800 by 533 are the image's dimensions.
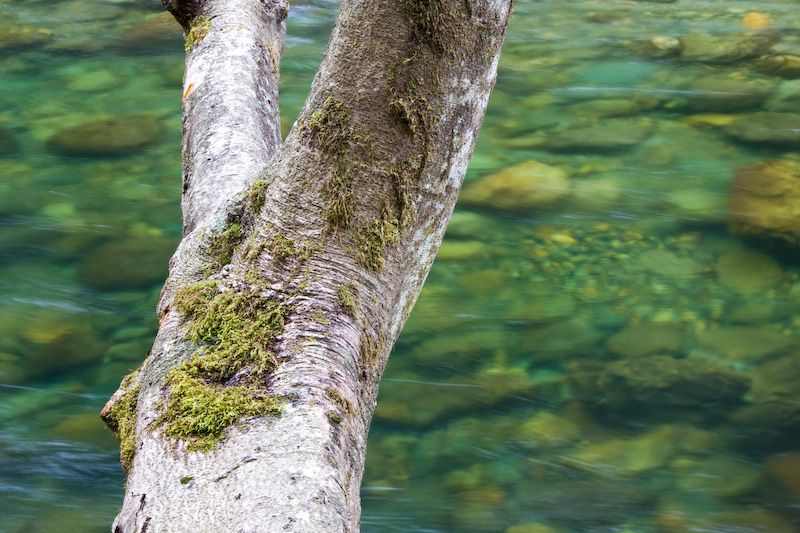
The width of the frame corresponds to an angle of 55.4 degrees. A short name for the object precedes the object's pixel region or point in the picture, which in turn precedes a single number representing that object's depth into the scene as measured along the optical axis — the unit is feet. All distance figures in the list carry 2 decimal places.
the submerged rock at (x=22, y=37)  27.76
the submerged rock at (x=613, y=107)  23.81
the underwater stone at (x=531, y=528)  10.99
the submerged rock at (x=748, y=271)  16.25
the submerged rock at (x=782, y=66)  25.52
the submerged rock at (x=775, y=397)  12.76
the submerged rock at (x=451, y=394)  13.20
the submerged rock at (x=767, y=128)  21.59
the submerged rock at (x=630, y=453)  12.01
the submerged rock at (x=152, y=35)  28.02
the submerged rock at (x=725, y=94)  23.65
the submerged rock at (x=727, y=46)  26.81
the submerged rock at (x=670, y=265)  16.70
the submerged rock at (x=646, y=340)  14.34
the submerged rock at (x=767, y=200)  17.83
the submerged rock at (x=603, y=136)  22.06
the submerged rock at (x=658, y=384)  13.14
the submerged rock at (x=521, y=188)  19.35
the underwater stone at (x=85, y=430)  12.70
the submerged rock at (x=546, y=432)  12.55
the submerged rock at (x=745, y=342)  14.32
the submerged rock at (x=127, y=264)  16.37
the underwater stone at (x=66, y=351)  14.08
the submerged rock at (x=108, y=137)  21.50
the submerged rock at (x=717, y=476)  11.73
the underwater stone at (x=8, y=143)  21.40
